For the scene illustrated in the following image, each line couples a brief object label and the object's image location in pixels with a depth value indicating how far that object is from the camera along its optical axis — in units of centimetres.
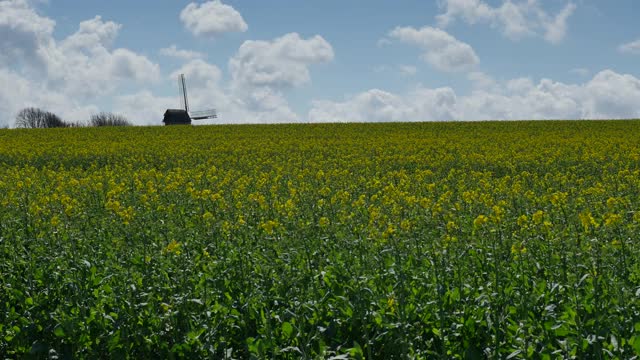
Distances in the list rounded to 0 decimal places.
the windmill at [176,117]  8294
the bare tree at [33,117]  12031
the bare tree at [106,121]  10815
